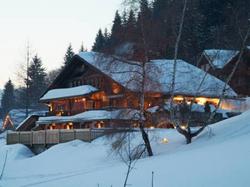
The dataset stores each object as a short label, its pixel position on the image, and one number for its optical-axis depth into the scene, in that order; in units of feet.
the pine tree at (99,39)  303.05
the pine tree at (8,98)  357.41
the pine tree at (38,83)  274.57
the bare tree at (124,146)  82.33
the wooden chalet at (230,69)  84.23
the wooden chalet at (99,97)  82.12
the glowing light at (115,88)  116.88
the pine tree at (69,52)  334.52
